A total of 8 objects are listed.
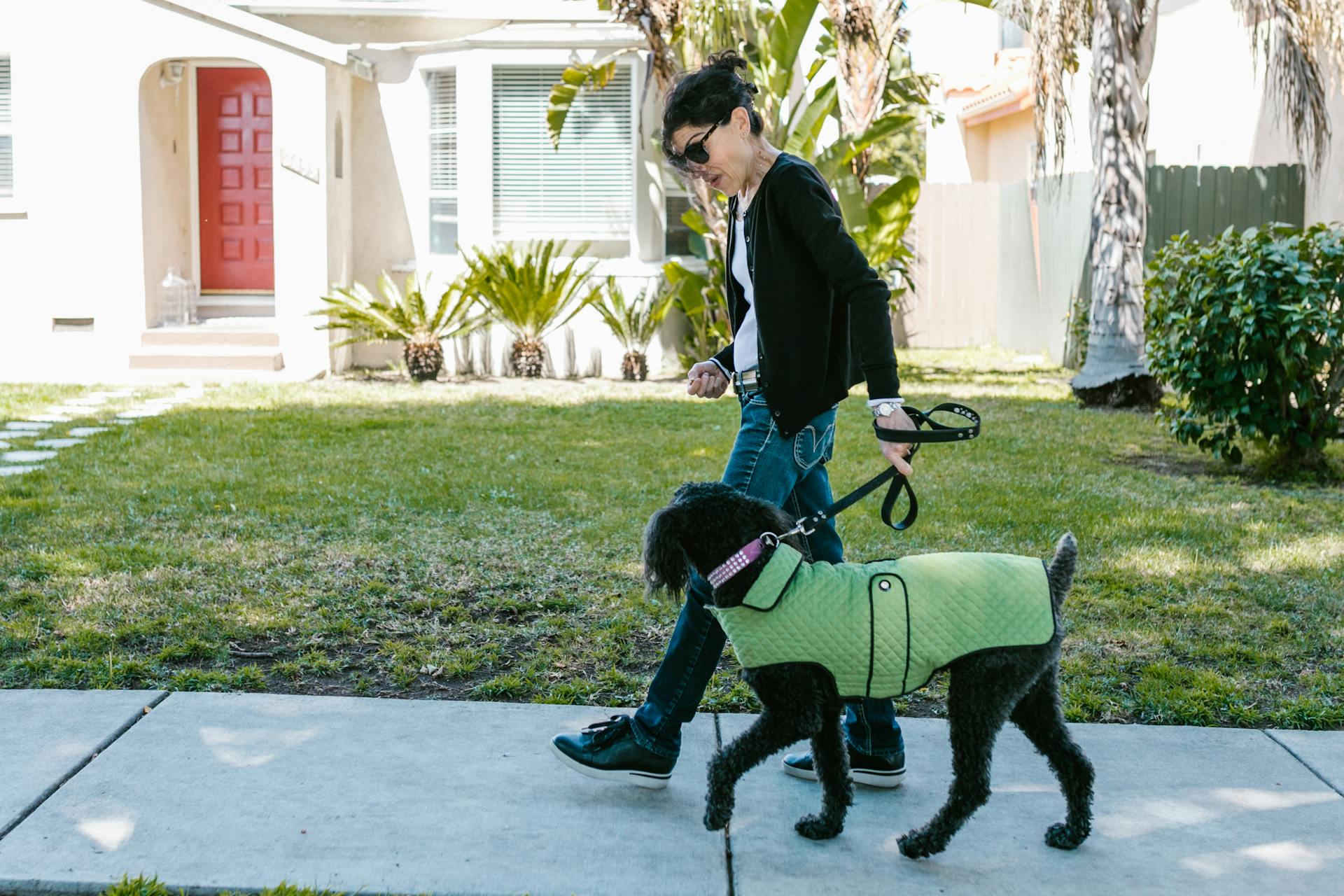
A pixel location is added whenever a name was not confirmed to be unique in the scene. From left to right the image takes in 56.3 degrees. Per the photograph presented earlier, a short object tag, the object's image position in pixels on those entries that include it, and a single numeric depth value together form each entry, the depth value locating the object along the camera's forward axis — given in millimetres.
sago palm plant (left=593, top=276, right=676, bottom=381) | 13125
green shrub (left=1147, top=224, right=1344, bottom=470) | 7438
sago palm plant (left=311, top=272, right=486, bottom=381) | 12695
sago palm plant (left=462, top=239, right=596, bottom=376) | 12789
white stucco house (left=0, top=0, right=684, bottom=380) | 13219
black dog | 3021
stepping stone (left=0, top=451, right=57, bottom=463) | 8242
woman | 3244
